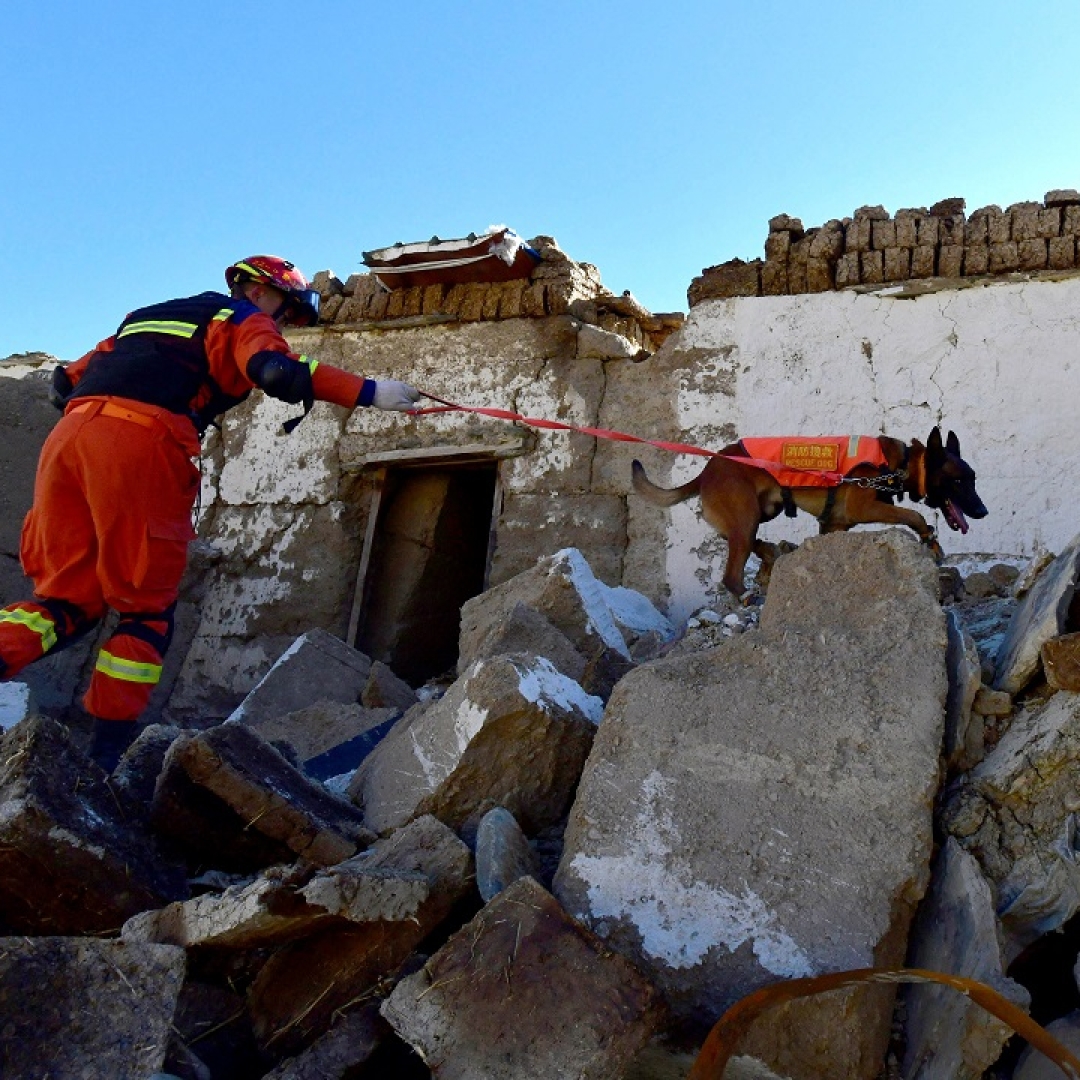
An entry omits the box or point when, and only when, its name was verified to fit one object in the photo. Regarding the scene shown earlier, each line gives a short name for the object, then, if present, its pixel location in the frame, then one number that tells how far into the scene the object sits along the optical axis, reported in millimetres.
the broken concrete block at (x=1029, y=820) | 2332
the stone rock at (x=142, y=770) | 2764
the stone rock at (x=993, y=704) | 2707
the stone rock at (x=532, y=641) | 3580
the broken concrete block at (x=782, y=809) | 2234
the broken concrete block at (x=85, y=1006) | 1943
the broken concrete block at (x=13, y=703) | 4805
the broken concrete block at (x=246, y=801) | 2619
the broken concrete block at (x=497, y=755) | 2834
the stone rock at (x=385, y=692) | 4301
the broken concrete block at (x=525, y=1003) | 1963
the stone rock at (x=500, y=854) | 2354
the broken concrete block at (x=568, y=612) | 3764
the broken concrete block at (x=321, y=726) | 3746
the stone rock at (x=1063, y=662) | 2564
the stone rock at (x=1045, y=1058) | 2072
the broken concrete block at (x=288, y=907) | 2170
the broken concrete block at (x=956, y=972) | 2066
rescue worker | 3588
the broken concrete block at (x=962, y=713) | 2635
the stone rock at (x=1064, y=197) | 5566
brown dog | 4324
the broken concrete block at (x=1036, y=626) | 2715
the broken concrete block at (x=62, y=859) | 2391
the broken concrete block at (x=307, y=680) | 4422
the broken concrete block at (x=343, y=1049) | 2039
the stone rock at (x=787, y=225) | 6008
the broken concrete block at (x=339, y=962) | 2256
